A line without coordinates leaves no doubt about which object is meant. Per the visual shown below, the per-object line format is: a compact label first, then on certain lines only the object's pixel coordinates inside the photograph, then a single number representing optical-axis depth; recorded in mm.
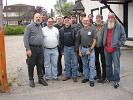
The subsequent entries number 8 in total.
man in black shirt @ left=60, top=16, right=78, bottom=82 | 4146
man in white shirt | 4152
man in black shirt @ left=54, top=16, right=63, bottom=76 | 4460
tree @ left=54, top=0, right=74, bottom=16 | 32819
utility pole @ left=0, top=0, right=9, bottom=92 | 3652
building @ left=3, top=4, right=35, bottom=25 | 47814
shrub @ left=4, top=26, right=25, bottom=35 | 19853
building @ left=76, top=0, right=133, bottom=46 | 8436
